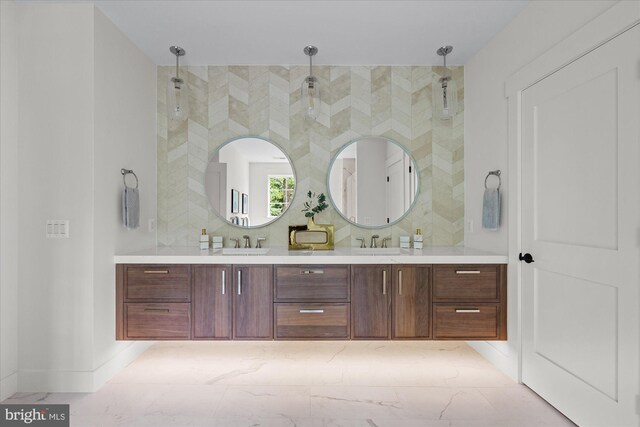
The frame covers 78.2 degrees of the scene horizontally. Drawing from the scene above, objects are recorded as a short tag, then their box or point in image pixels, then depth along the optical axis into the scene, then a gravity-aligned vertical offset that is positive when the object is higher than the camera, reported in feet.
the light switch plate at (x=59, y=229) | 8.25 -0.32
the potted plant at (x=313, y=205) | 11.03 +0.22
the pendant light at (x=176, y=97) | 10.20 +3.02
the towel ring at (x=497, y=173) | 9.41 +0.93
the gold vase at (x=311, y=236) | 10.79 -0.66
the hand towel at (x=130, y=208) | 9.22 +0.13
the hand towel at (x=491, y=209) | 9.27 +0.07
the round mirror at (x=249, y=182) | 11.32 +0.90
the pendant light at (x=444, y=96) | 10.32 +3.08
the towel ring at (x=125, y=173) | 9.43 +0.98
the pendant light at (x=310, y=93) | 10.27 +3.13
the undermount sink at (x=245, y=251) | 9.81 -0.99
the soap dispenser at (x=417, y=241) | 10.72 -0.79
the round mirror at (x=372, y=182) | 11.29 +0.88
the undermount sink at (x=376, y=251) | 9.95 -1.01
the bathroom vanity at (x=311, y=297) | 9.05 -1.95
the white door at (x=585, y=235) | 5.74 -0.40
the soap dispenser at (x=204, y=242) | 10.62 -0.78
